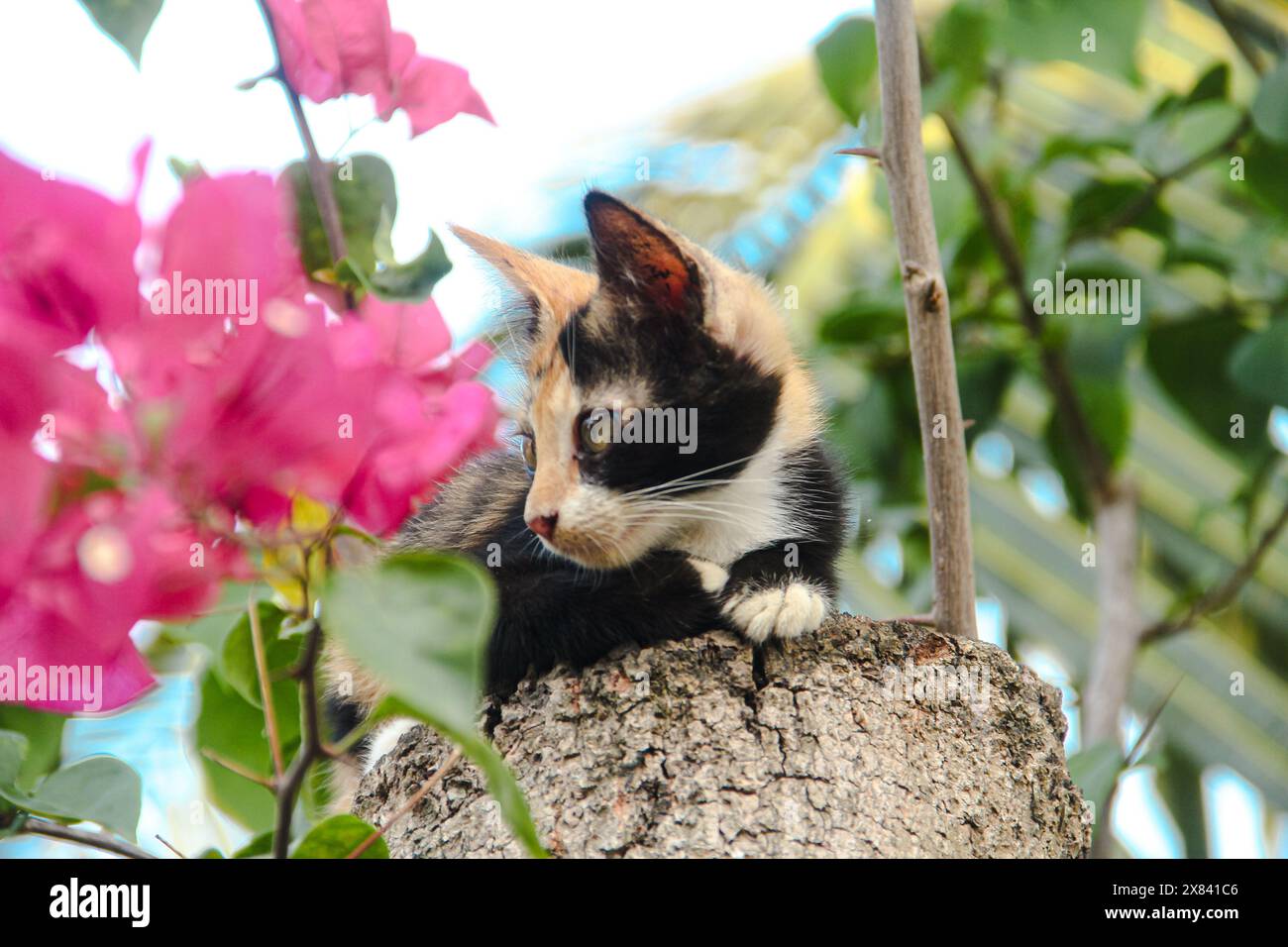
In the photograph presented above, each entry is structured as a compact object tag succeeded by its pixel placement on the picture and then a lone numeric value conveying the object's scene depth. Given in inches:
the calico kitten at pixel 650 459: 35.9
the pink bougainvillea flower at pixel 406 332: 32.7
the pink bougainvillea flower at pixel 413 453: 31.9
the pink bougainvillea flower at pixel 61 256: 29.5
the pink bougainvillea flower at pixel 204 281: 29.5
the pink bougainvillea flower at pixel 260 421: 29.3
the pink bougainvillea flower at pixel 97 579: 29.1
